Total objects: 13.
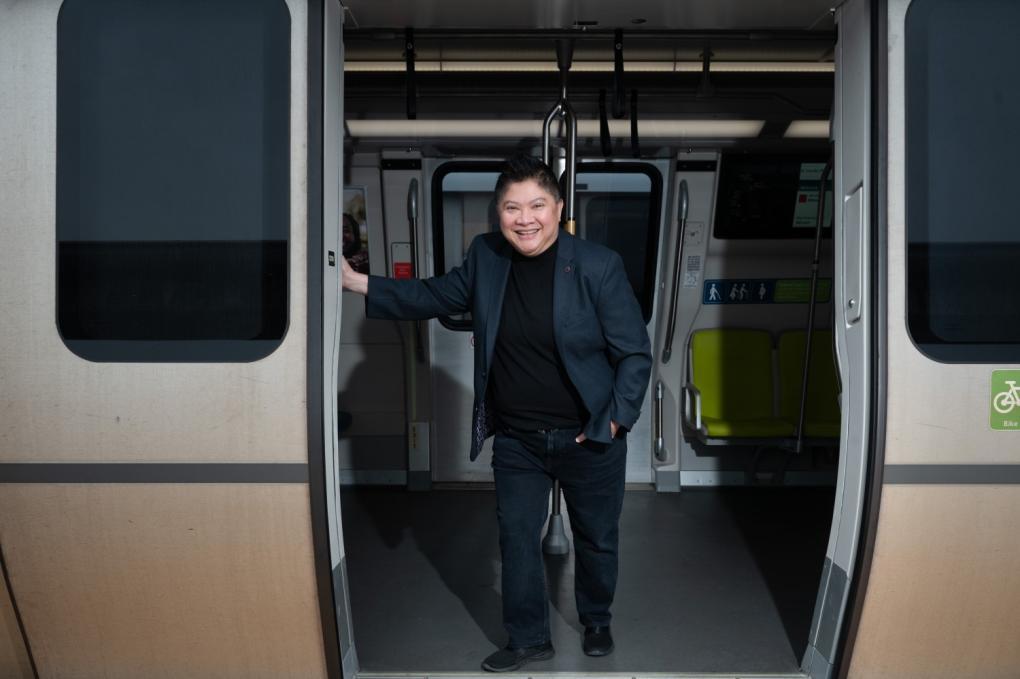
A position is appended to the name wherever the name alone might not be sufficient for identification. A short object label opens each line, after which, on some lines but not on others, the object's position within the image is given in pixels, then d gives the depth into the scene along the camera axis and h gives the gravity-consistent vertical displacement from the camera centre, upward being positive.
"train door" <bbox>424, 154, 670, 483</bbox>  5.75 +0.65
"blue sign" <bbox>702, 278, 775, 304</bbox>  5.96 +0.30
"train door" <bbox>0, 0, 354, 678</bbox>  2.77 +0.25
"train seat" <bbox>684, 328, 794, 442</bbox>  5.99 -0.24
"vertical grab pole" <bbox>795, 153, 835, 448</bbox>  5.14 +0.10
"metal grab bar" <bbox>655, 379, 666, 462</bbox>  5.92 -0.65
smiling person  3.06 -0.10
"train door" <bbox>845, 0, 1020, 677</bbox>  2.80 +0.18
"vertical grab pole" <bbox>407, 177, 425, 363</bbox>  5.66 +0.69
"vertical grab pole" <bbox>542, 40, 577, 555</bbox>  4.11 +0.98
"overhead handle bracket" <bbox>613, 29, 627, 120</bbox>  3.54 +1.06
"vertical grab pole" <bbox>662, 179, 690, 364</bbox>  5.64 +0.43
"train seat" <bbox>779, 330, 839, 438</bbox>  5.91 -0.28
